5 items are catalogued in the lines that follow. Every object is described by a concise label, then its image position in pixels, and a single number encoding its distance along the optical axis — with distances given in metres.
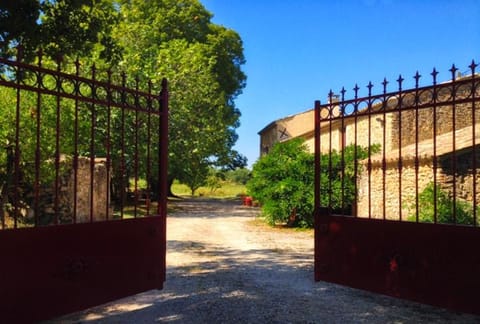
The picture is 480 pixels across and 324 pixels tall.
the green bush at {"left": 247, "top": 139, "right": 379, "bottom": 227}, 14.47
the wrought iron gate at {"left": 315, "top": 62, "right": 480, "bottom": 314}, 4.69
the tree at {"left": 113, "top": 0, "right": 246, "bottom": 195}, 18.83
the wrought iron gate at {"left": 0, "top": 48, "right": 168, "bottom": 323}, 3.97
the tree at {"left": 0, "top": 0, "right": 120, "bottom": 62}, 5.50
